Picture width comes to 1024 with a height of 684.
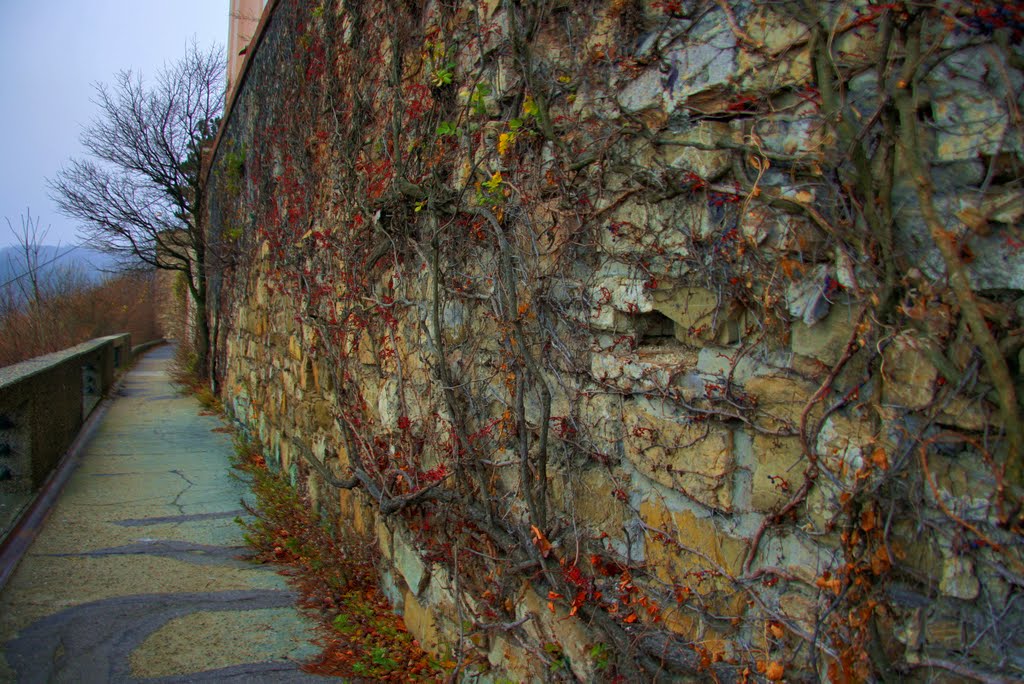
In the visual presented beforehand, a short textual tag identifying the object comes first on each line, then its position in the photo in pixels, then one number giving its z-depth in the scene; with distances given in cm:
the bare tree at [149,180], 1314
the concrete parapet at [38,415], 446
